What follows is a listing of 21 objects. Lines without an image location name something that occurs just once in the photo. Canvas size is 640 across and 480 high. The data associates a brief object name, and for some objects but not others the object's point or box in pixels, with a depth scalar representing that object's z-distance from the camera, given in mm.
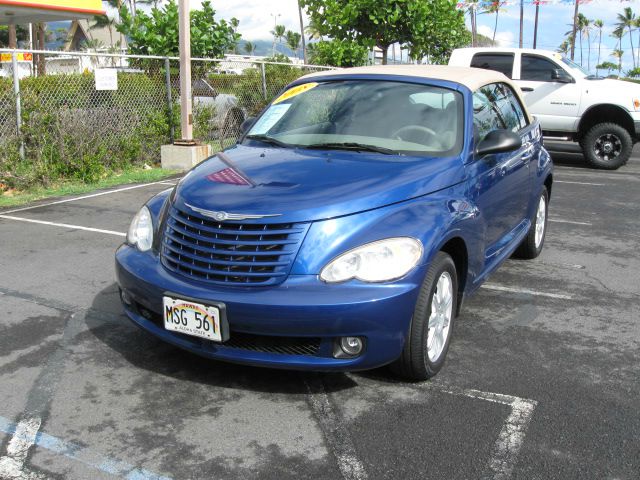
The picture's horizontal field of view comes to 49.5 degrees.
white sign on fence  10414
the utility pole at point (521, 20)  60344
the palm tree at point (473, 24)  46056
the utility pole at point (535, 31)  59438
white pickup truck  12195
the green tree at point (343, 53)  16609
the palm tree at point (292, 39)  105500
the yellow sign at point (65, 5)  16609
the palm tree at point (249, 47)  93412
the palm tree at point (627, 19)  117688
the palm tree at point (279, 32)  111812
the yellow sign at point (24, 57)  12048
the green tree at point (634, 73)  103800
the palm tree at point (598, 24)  113625
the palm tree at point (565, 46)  117512
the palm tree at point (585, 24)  108731
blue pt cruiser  3248
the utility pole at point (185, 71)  11094
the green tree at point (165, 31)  13508
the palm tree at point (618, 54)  124538
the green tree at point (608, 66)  115325
